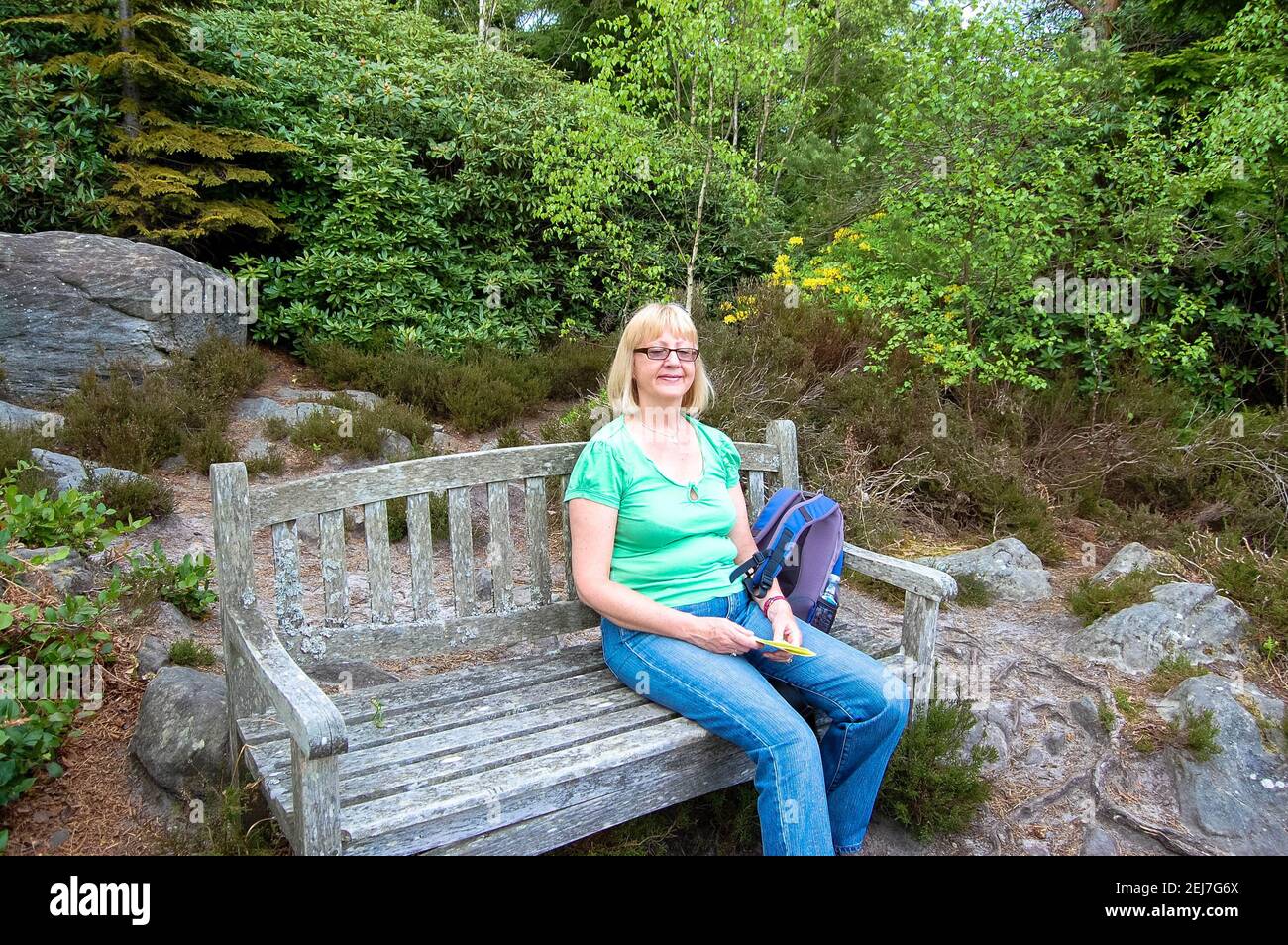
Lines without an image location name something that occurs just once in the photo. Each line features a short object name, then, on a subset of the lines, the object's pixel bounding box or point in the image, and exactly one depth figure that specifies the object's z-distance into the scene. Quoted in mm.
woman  2326
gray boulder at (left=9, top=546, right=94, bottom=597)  3068
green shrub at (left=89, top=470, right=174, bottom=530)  4355
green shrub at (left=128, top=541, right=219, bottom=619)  3410
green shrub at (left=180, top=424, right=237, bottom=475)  5328
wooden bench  1976
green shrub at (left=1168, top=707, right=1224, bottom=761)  3285
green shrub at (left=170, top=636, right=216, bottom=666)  3143
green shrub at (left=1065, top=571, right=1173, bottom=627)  4289
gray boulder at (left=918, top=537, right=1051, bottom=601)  4684
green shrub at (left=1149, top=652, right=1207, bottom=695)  3719
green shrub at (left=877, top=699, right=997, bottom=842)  2891
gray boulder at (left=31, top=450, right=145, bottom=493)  4426
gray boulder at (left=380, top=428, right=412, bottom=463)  5770
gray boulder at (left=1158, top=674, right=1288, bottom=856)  3049
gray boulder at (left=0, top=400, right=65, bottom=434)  5246
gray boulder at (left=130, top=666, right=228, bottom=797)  2617
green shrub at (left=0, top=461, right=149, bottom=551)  3117
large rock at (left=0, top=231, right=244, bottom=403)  5938
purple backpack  2871
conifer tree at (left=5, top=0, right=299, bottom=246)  6836
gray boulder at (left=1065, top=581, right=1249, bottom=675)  3957
